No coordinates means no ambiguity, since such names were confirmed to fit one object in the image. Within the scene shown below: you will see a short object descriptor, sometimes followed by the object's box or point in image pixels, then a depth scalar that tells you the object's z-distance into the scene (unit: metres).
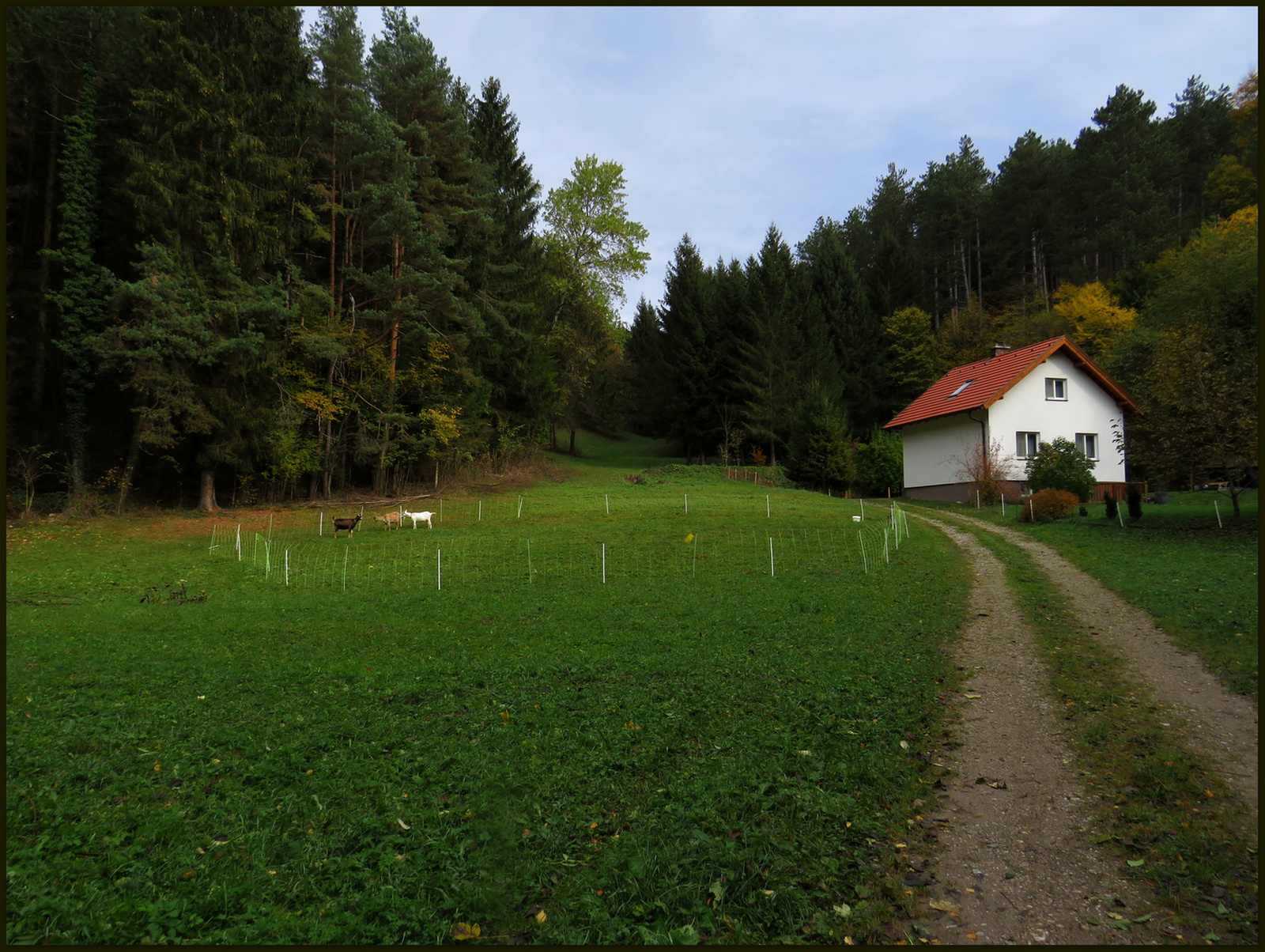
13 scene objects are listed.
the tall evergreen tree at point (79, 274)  22.59
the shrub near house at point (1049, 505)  21.36
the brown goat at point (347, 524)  20.14
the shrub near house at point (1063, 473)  23.50
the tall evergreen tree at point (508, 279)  35.12
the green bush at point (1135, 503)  19.52
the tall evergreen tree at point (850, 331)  51.09
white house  31.17
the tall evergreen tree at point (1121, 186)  43.06
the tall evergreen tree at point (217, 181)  22.77
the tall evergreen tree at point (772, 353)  45.91
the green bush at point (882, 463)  38.44
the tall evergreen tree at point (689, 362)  50.78
